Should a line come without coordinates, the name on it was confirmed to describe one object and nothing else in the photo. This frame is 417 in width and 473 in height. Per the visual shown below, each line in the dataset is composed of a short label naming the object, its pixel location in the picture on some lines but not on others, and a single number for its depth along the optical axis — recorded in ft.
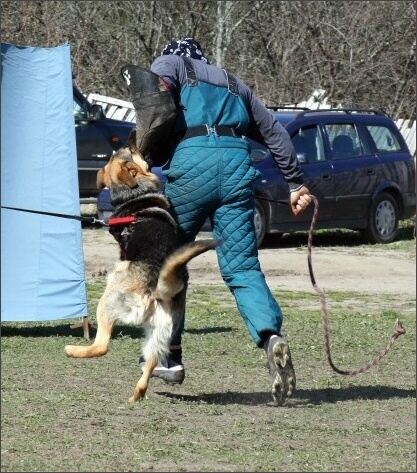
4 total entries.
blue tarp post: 53.31
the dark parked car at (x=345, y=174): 97.30
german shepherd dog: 40.37
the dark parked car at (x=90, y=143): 110.22
